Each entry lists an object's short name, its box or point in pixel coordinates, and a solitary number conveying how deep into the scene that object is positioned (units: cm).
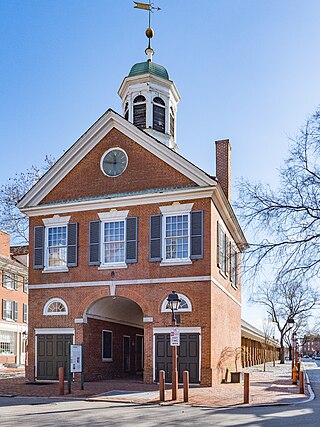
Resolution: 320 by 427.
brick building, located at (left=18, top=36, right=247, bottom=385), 2467
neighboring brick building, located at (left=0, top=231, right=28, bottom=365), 5082
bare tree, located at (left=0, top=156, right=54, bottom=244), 3672
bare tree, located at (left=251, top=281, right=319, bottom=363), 7344
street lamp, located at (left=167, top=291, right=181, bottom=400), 1905
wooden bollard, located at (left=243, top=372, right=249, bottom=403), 1848
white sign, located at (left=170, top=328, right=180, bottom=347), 1911
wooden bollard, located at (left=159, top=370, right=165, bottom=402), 1888
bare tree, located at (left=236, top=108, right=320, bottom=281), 1628
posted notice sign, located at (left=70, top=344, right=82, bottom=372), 2184
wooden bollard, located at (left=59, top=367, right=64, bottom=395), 2094
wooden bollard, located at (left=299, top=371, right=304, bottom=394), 2228
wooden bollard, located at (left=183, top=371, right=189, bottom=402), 1878
